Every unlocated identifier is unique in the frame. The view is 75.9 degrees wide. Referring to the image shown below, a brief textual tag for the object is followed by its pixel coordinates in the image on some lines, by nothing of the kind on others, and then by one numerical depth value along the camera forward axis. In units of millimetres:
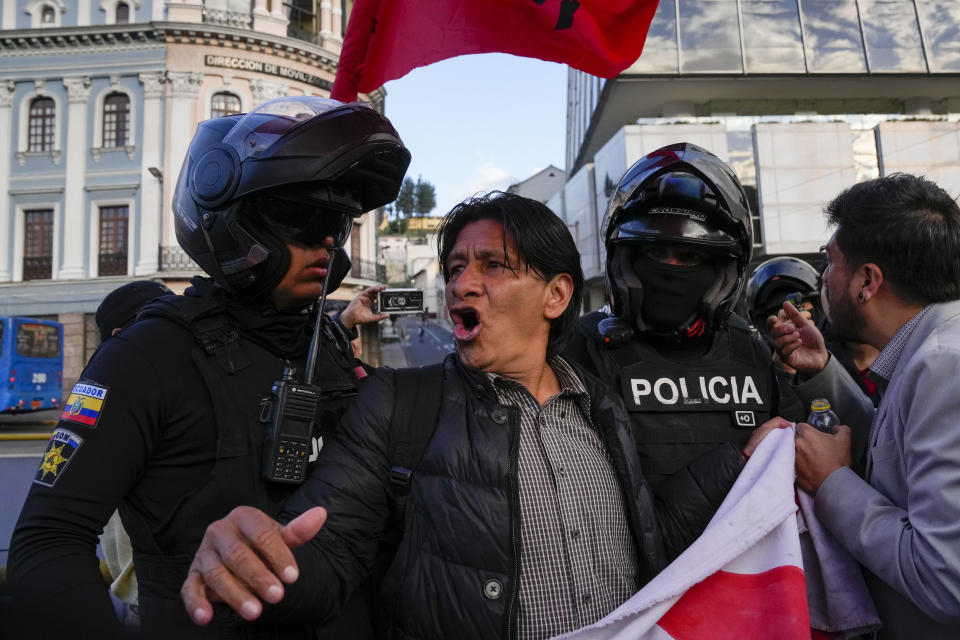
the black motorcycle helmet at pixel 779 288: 4359
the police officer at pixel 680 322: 1928
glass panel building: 21062
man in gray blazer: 1377
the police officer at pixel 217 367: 1348
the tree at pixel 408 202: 89562
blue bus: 13805
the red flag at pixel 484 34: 2818
